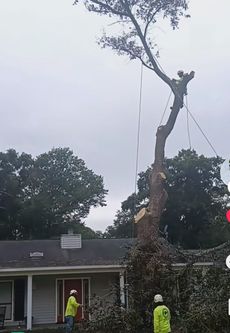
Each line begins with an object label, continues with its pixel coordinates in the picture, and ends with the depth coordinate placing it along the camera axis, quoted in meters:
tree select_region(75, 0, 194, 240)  14.81
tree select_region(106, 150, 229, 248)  36.59
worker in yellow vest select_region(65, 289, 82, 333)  12.73
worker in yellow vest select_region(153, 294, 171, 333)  8.66
